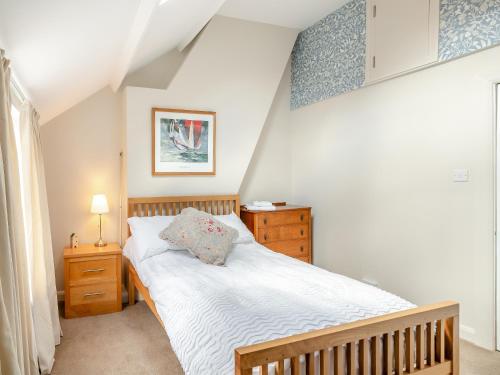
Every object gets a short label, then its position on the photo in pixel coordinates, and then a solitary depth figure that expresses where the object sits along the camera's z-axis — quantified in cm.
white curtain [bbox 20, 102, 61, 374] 247
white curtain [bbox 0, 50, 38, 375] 116
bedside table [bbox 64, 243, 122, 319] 348
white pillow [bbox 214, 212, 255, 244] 374
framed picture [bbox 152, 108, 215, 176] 392
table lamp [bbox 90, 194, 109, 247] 377
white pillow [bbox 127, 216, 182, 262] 330
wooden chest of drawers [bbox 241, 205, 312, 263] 423
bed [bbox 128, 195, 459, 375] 156
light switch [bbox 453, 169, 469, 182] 294
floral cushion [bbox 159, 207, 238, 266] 311
